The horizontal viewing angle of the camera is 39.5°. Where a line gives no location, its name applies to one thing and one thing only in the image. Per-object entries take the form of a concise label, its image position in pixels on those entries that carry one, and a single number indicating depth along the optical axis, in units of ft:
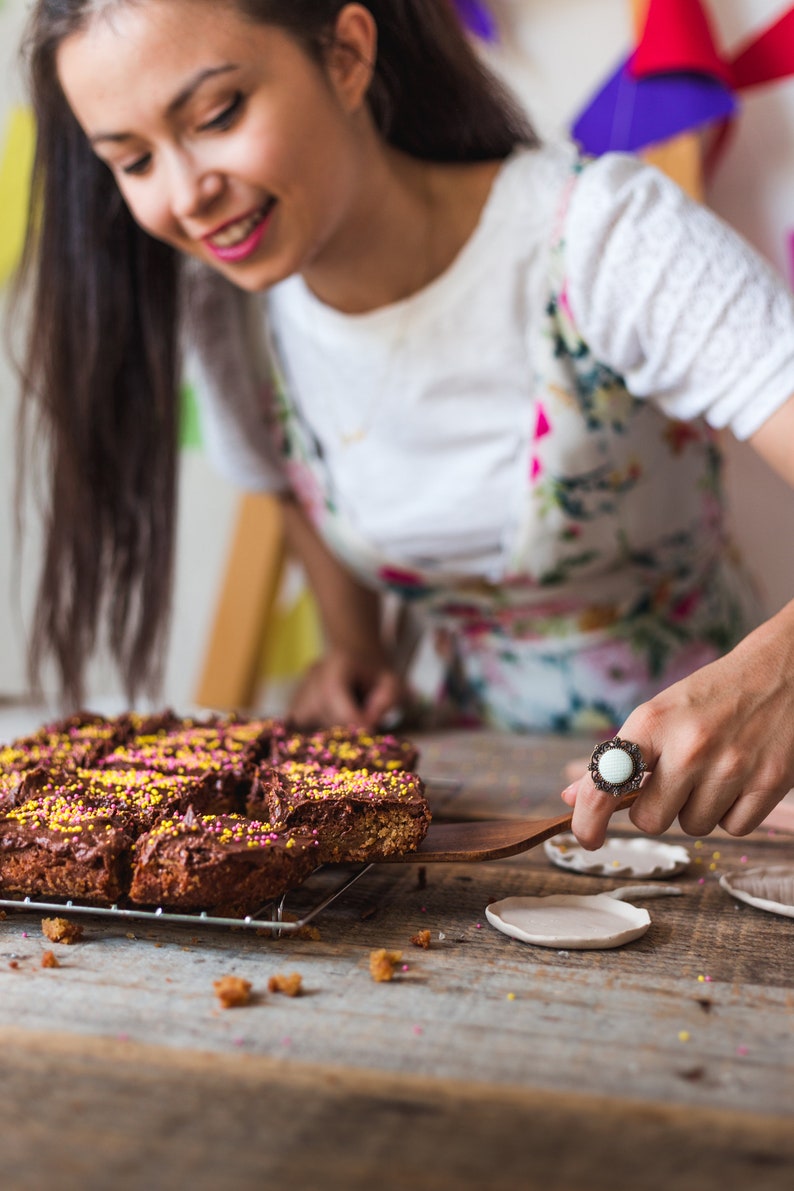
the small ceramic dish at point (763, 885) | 2.87
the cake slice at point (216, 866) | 2.53
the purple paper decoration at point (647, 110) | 5.84
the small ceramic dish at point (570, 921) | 2.58
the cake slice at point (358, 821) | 2.76
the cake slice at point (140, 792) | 2.82
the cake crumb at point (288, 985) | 2.33
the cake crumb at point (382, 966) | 2.41
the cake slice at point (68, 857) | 2.61
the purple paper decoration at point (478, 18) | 6.31
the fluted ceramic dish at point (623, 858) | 3.08
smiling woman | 3.59
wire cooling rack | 2.46
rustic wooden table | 1.78
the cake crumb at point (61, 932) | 2.61
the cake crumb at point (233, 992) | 2.27
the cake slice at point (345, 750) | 3.32
